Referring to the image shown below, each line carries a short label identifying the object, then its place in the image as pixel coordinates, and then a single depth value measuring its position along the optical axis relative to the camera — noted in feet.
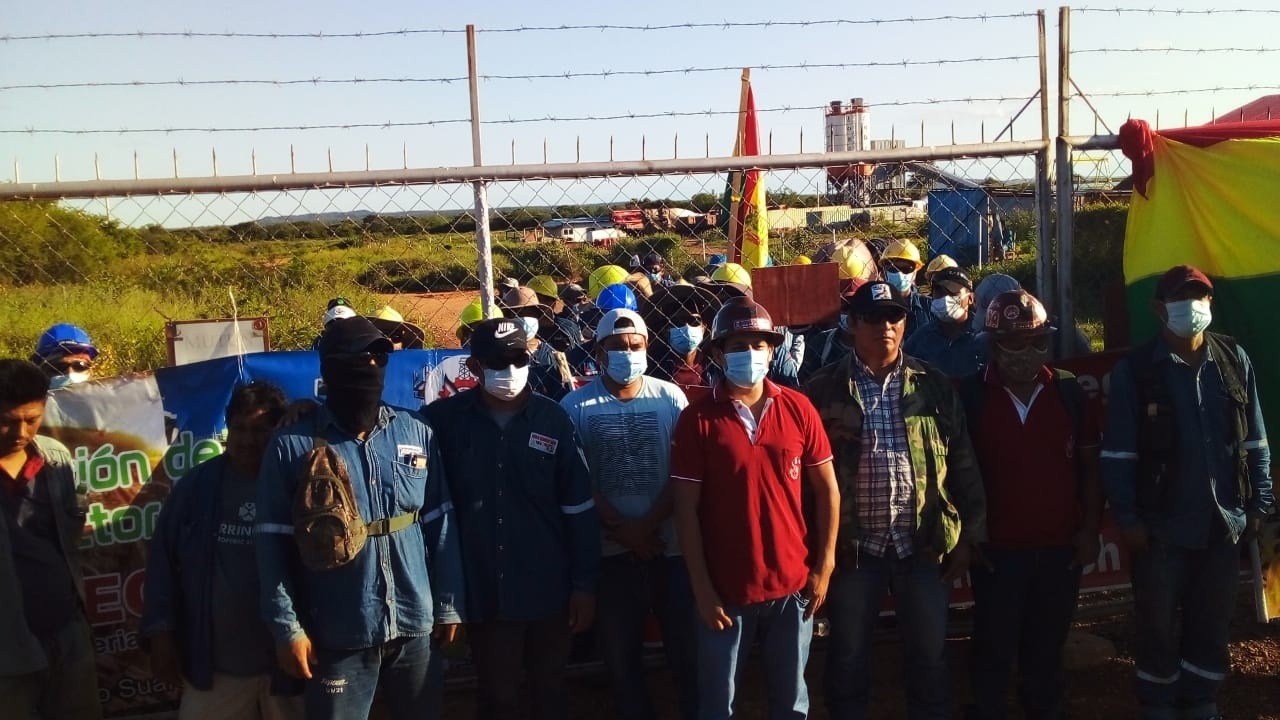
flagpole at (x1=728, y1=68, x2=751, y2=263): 18.37
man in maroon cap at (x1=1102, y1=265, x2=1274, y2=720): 13.30
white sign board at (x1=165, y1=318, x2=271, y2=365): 15.39
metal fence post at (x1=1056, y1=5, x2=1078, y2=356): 15.85
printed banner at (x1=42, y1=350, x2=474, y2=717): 14.08
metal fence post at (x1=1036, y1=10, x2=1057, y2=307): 15.93
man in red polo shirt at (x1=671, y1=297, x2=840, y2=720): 11.79
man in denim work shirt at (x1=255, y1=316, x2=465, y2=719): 10.41
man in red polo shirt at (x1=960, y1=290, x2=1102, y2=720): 13.23
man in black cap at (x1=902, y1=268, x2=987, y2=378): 16.71
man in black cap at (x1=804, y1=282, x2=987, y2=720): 12.73
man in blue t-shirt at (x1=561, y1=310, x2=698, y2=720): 13.16
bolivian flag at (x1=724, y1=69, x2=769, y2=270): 18.35
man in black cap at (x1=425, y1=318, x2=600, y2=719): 12.03
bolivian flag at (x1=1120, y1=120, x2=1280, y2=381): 15.38
